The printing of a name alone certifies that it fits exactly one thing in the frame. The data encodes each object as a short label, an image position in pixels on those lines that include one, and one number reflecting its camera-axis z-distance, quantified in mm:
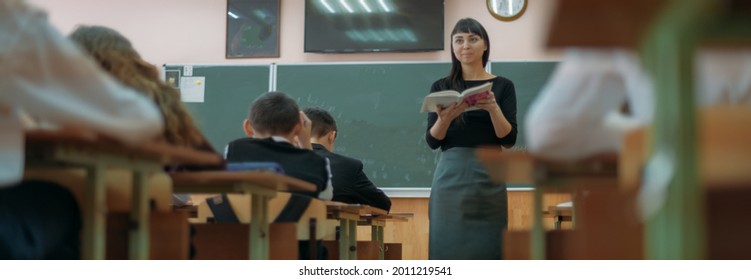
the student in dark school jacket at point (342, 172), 3734
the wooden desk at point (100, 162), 1498
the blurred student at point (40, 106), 1422
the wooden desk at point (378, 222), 4082
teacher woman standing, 2879
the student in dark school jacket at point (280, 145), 2830
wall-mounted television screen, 5430
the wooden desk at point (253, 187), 1975
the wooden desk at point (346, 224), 3096
